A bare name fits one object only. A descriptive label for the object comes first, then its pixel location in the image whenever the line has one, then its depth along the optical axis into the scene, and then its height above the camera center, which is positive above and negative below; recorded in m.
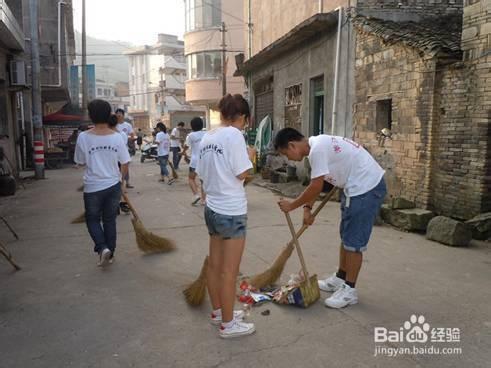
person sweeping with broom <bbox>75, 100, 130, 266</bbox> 4.45 -0.50
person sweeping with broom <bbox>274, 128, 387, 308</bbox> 3.39 -0.46
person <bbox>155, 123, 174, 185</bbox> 11.09 -0.60
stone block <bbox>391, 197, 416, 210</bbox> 6.47 -1.13
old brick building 5.84 +0.41
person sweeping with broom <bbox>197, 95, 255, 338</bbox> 2.87 -0.45
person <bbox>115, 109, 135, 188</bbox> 8.76 -0.07
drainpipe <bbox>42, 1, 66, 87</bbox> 16.12 +2.71
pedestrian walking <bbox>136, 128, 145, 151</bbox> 27.40 -0.98
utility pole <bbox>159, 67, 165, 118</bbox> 43.28 +2.54
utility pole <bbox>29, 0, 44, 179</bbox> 12.51 +0.51
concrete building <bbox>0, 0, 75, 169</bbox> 11.41 +1.71
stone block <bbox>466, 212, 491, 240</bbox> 5.55 -1.23
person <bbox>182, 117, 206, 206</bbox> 8.34 -0.44
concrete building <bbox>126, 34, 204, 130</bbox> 43.41 +4.07
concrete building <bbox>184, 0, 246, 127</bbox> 29.78 +5.52
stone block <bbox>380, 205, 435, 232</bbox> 6.07 -1.28
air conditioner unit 11.72 +1.28
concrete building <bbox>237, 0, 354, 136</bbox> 9.20 +1.50
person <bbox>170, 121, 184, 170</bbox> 12.55 -0.64
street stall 17.08 -0.62
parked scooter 18.92 -1.23
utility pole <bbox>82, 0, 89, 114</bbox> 22.52 +2.42
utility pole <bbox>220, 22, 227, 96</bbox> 23.05 +2.82
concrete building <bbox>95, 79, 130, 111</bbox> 59.89 +4.20
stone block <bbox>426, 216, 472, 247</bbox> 5.34 -1.28
